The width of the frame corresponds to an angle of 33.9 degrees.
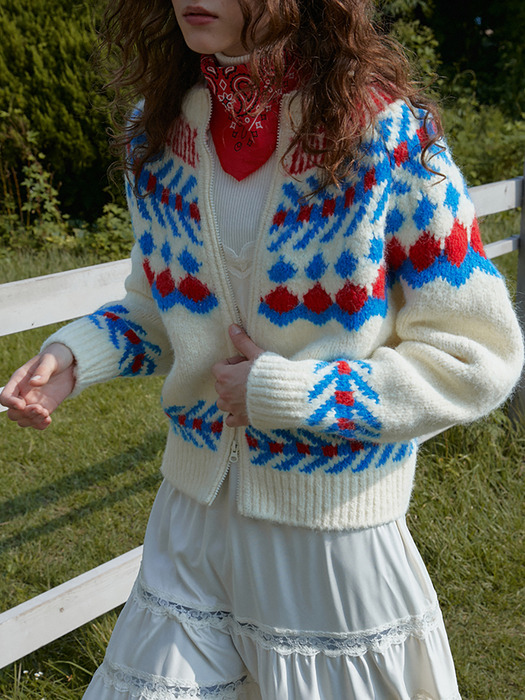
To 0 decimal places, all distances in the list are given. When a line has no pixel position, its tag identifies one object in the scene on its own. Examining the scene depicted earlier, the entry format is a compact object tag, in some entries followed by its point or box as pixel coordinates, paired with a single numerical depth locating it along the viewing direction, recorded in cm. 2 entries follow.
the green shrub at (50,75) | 644
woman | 146
